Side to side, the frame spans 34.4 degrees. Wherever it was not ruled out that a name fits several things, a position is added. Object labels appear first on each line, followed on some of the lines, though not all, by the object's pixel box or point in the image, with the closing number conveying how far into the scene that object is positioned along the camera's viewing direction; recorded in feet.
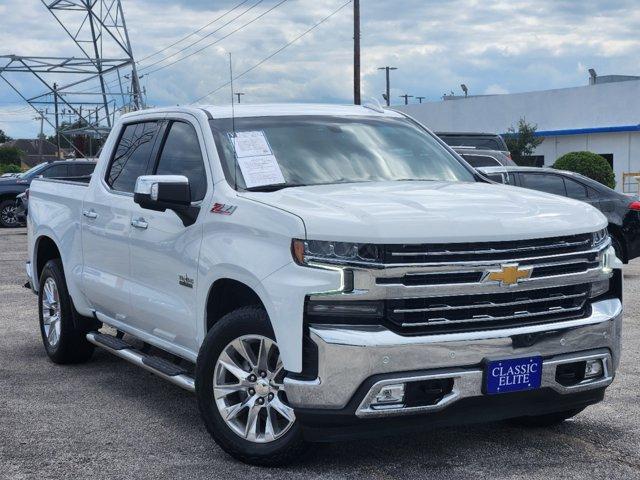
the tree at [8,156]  416.67
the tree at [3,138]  522.15
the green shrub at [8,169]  328.95
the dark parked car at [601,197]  44.83
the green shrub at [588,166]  108.99
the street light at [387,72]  297.12
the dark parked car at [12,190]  87.45
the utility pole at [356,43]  110.01
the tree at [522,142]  148.46
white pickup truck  15.83
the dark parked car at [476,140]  69.06
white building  144.36
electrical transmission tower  106.22
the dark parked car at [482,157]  58.17
